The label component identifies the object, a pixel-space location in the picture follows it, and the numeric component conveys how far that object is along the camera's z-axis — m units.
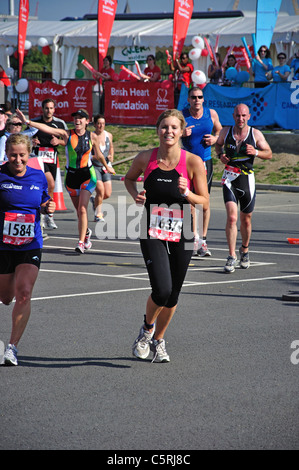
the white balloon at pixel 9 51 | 37.12
